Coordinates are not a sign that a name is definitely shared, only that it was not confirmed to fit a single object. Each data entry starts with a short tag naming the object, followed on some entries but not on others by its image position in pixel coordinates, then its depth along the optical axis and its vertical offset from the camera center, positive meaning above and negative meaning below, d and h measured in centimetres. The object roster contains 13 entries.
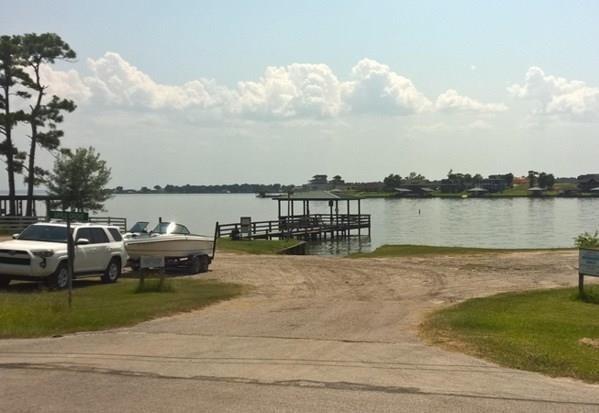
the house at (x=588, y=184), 18275 -28
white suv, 1662 -159
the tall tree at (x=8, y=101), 4800 +622
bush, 2136 -183
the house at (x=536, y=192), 18738 -221
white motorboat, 2119 -165
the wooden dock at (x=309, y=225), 4934 -316
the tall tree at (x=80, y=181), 5419 +62
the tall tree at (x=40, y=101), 4934 +624
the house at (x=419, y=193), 19692 -225
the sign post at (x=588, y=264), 1601 -184
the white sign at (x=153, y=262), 1766 -185
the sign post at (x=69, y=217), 1263 -51
